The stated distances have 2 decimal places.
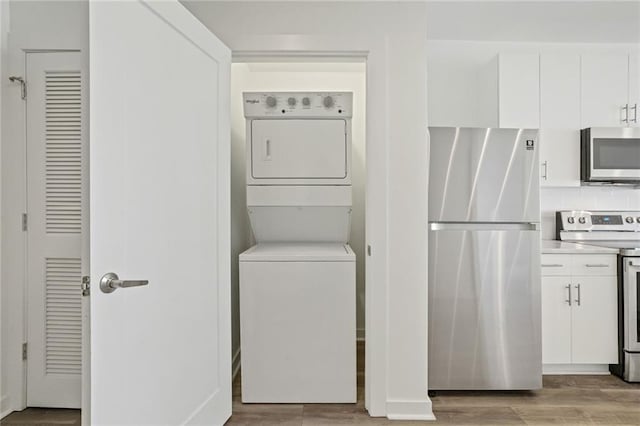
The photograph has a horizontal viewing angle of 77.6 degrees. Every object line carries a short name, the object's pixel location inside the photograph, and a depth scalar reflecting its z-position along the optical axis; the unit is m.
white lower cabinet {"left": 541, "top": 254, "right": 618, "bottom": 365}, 2.77
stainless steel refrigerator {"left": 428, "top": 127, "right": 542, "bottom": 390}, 2.46
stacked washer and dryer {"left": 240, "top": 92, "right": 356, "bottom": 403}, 2.35
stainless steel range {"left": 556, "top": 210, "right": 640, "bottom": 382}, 2.70
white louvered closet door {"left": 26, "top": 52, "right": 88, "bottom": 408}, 1.92
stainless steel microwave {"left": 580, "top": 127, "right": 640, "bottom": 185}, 3.01
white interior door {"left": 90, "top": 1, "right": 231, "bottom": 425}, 1.31
